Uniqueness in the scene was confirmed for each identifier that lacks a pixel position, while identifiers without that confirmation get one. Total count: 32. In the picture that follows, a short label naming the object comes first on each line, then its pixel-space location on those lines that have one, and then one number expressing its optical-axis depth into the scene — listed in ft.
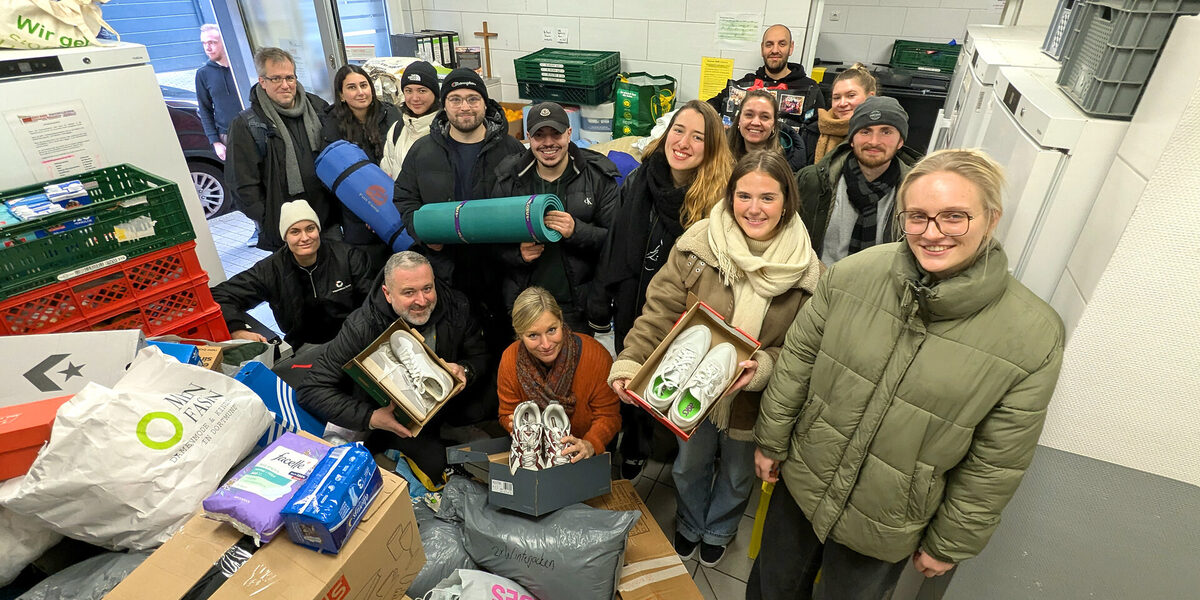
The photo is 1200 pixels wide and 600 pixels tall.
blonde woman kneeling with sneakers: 6.07
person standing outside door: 13.98
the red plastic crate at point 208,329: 6.51
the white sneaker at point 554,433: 6.05
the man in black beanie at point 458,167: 7.89
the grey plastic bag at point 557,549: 5.53
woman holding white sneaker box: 5.07
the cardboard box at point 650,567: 5.87
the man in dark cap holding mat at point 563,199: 7.19
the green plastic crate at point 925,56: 16.06
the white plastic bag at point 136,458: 4.00
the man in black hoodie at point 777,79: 11.10
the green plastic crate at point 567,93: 13.92
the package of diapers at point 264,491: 3.76
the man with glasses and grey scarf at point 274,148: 9.14
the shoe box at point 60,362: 4.89
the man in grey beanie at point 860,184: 5.75
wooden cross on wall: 15.79
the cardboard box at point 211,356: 5.91
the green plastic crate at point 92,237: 5.11
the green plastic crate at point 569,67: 13.61
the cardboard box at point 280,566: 3.66
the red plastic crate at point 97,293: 5.32
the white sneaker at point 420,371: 6.28
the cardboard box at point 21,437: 3.99
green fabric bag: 13.64
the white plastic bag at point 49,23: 6.39
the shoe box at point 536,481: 5.70
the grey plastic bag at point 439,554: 5.68
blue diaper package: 3.66
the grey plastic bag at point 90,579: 4.20
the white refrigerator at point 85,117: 6.37
